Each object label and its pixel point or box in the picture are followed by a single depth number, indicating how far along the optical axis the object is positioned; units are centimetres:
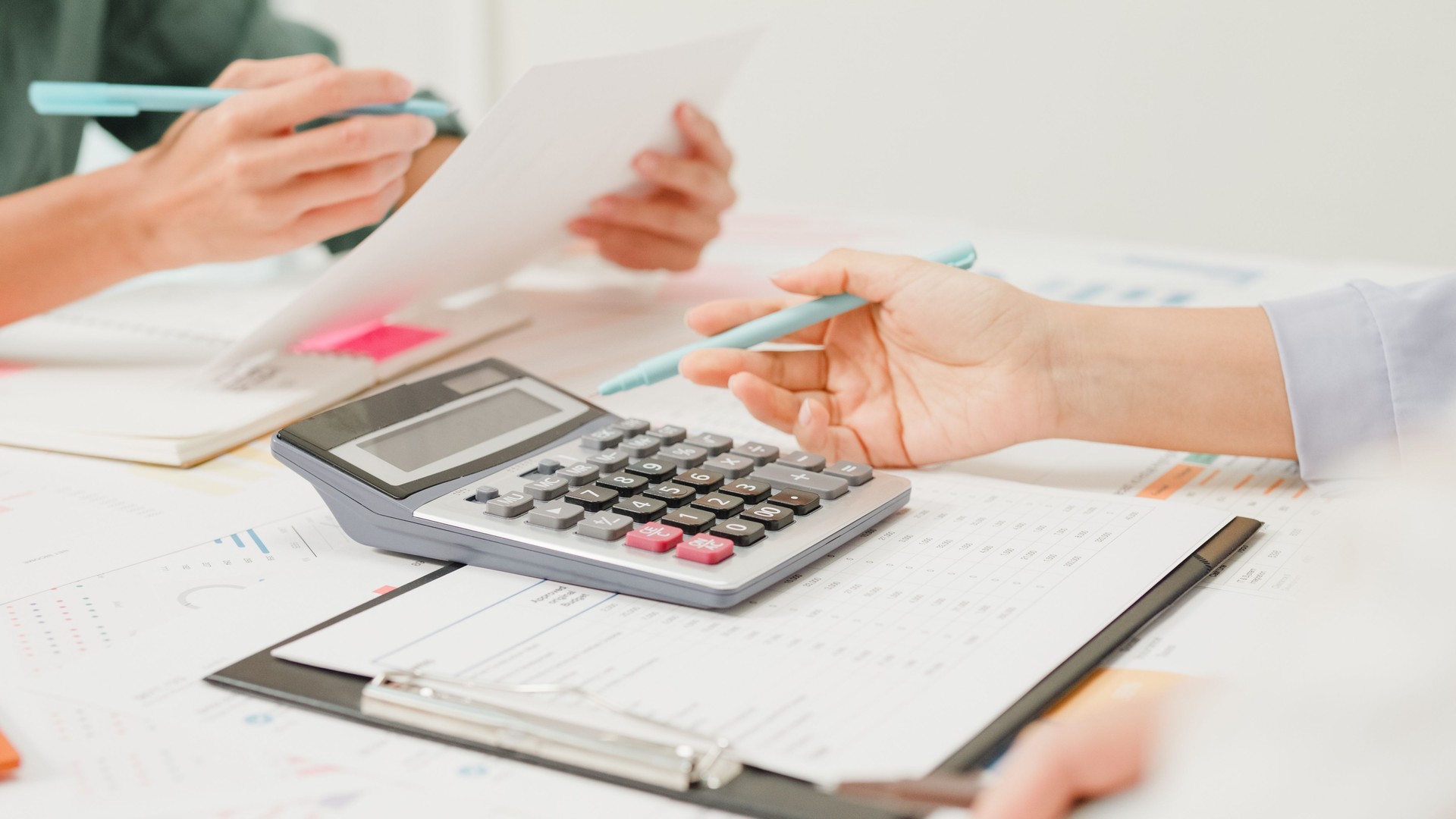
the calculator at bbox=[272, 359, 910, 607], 85
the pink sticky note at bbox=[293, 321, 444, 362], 107
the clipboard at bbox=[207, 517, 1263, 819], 77
